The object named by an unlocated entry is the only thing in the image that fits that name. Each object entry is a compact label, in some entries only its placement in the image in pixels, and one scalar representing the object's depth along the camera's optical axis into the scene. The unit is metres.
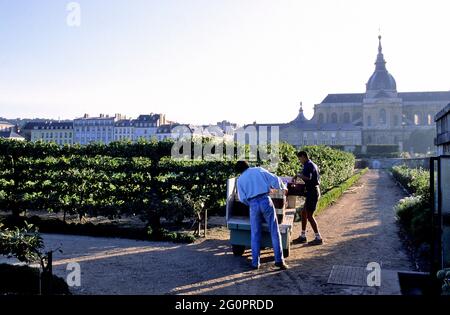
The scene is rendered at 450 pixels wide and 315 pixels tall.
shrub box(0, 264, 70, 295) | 6.21
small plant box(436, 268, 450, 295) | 4.95
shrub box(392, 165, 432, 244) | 8.80
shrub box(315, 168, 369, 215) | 15.45
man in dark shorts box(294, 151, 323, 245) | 9.25
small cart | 8.09
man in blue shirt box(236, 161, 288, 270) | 7.37
